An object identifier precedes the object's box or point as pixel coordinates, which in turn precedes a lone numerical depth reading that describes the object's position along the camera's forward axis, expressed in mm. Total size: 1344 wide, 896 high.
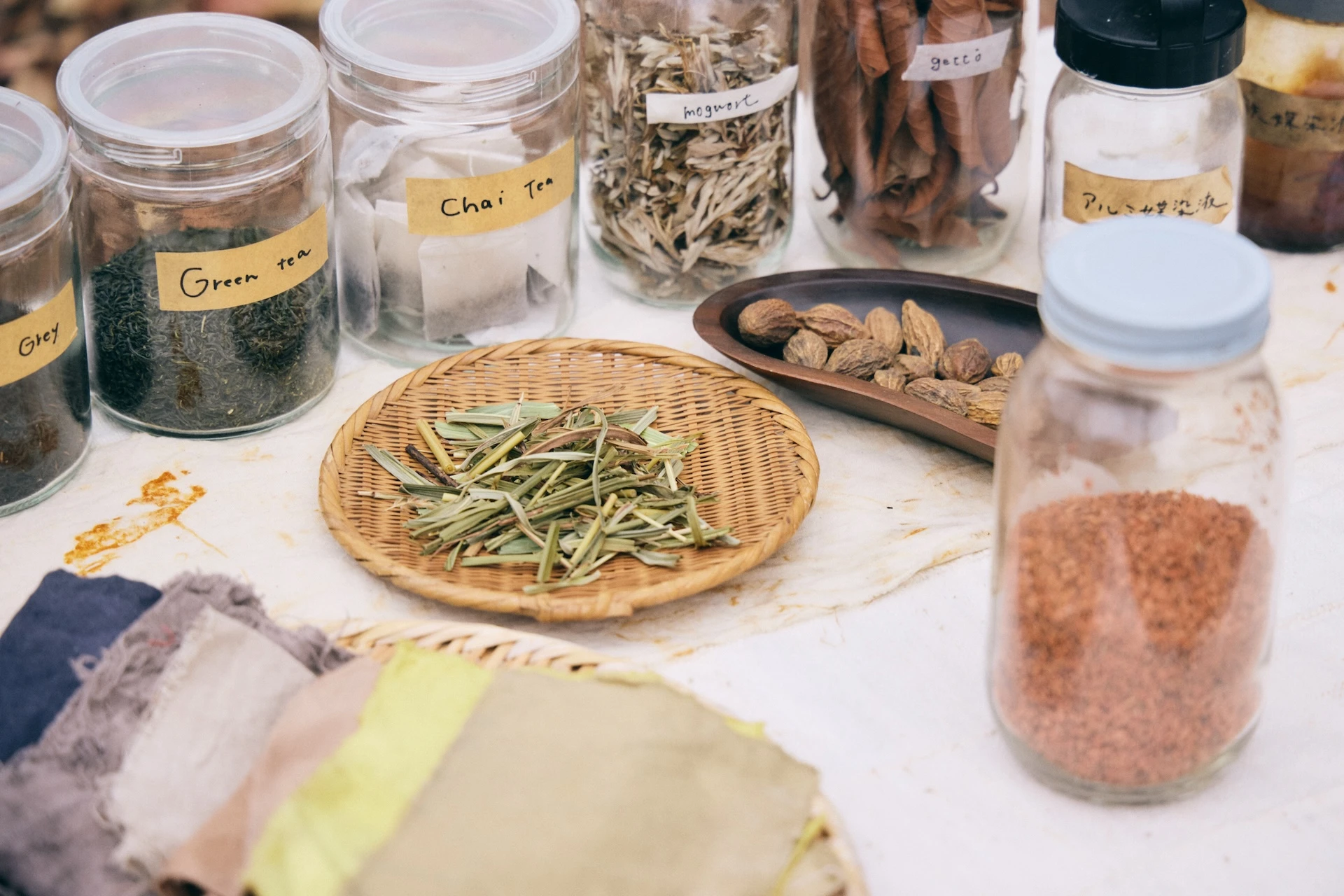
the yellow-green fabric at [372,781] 885
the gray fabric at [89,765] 915
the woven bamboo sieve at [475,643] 986
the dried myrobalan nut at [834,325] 1169
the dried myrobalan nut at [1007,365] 1154
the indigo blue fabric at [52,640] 948
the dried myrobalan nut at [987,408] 1123
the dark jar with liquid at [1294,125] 1198
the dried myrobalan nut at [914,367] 1155
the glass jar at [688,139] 1159
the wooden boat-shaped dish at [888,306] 1118
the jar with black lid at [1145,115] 1110
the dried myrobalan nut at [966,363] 1151
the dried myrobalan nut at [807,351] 1154
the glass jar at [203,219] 1082
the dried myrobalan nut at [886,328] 1174
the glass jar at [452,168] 1130
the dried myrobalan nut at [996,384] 1138
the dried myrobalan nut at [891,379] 1145
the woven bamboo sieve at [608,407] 1035
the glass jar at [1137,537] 914
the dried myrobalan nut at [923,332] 1170
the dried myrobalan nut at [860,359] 1152
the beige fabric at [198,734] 914
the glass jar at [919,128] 1177
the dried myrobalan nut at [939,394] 1132
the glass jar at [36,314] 1049
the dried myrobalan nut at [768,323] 1162
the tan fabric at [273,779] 900
